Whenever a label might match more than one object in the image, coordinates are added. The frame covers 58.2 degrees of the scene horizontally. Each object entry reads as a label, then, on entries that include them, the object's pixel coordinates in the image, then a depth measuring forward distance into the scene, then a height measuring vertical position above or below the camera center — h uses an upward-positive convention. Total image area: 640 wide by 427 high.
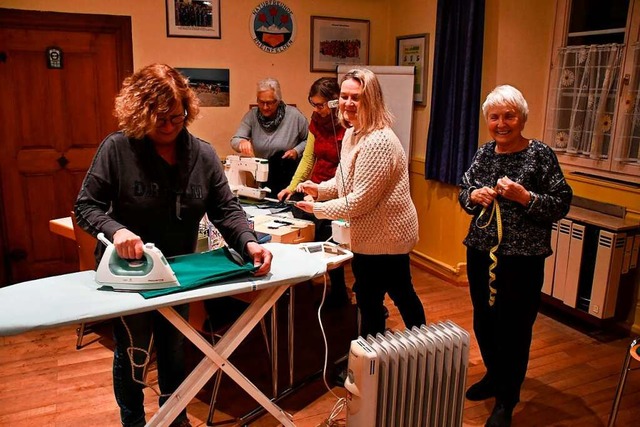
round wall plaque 4.33 +0.46
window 3.30 +0.04
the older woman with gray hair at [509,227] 2.20 -0.51
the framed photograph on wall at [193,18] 4.06 +0.46
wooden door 3.80 -0.24
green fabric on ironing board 1.73 -0.57
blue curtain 3.70 +0.02
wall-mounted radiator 3.20 -0.94
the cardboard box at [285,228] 2.68 -0.66
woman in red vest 2.99 -0.33
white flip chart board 4.30 -0.02
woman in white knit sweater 2.33 -0.47
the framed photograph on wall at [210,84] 4.21 +0.01
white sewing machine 3.11 -0.47
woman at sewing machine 3.76 -0.32
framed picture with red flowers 4.57 +0.37
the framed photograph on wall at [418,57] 4.32 +0.26
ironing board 1.54 -0.61
